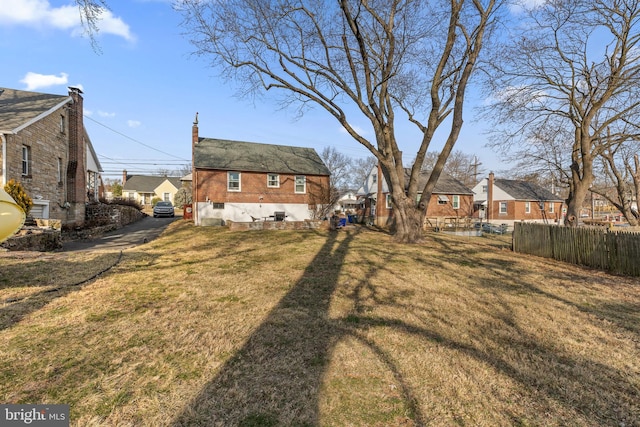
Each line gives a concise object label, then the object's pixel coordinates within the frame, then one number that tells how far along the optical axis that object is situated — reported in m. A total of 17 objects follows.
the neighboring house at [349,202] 42.43
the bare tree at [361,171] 65.81
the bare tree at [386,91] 13.80
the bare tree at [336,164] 52.56
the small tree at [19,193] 11.66
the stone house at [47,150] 13.12
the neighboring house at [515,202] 37.56
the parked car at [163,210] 30.86
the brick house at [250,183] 22.17
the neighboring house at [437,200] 31.39
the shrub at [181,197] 42.83
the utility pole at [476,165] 46.84
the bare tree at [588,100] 15.51
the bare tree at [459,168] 57.99
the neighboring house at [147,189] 56.88
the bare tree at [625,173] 22.17
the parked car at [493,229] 28.31
